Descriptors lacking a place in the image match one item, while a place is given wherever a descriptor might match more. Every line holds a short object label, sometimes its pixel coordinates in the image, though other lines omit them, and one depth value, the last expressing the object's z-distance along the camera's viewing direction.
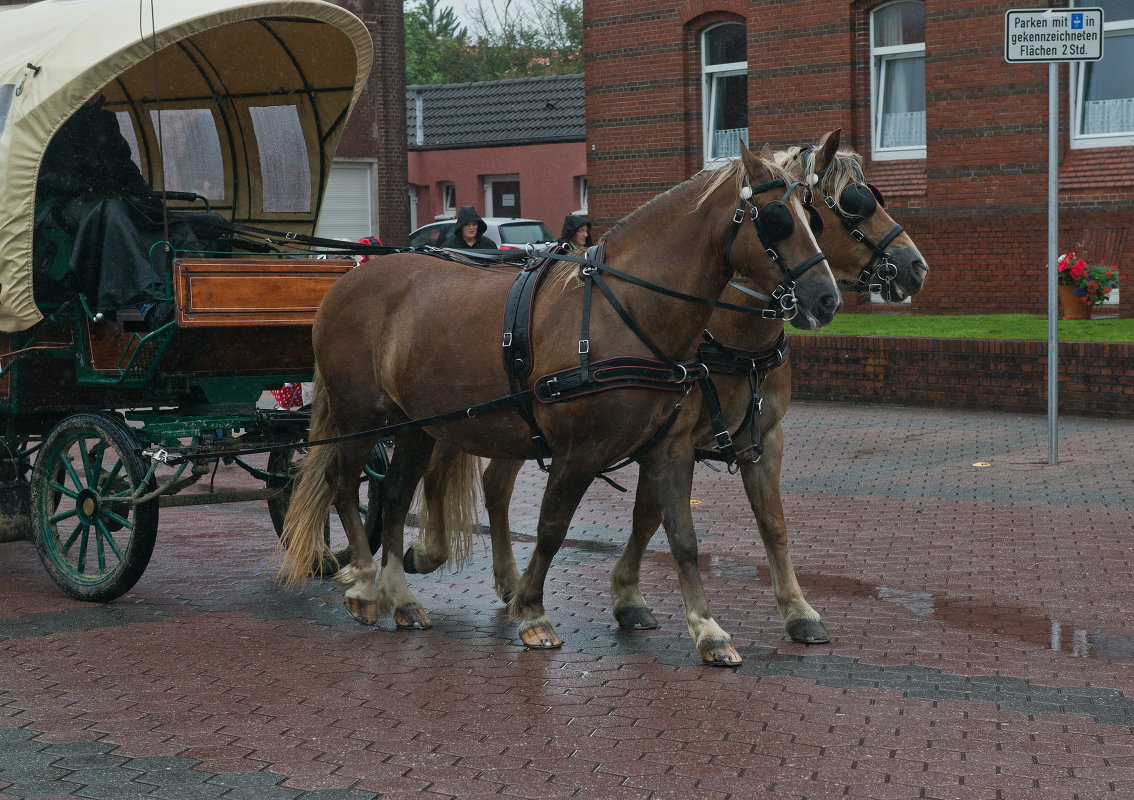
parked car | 30.46
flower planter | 15.91
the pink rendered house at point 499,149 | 39.75
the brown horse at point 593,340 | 5.77
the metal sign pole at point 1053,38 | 10.88
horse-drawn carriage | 6.94
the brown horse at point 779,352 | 6.28
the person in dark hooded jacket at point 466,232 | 12.96
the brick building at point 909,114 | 17.22
